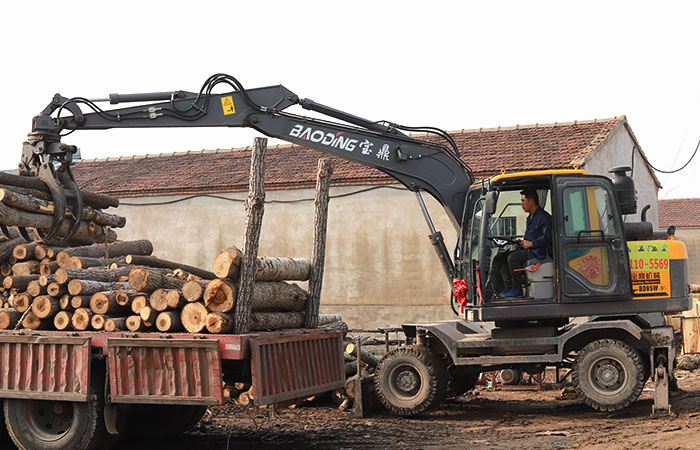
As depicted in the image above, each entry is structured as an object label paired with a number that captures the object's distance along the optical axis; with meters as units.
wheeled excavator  10.48
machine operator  10.51
